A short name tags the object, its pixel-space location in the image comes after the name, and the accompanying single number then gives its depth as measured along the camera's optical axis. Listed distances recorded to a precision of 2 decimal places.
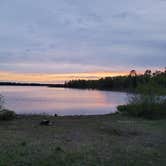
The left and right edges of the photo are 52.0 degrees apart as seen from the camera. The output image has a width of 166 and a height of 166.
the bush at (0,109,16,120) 7.65
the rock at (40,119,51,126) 6.96
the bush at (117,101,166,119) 9.81
